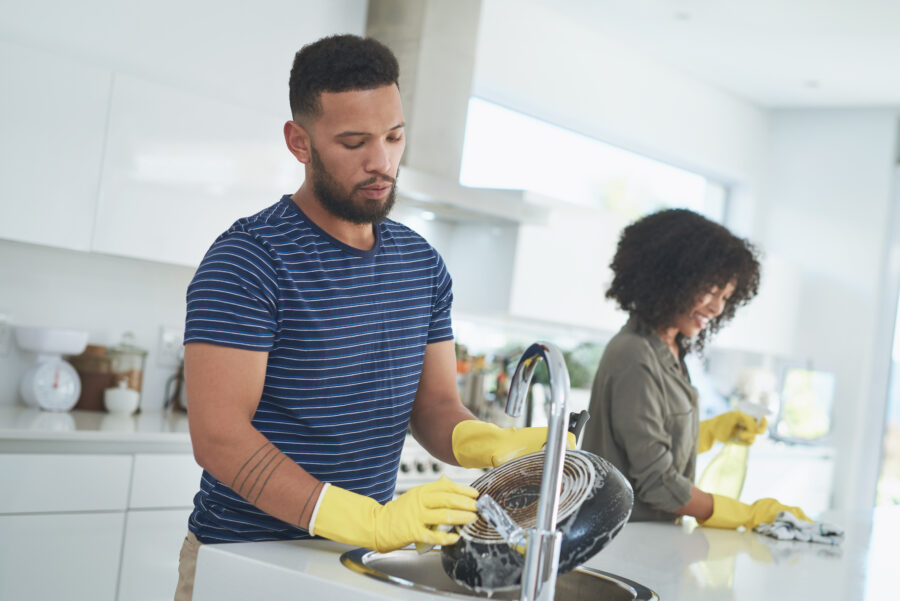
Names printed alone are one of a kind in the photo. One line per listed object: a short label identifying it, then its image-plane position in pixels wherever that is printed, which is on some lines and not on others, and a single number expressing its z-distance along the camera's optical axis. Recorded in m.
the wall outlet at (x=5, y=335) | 2.89
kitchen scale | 2.82
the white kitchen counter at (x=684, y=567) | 1.07
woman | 1.90
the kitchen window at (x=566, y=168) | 4.51
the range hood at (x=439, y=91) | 3.51
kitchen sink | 1.23
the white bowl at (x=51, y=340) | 2.81
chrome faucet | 0.94
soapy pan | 1.04
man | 1.19
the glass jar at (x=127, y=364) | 3.05
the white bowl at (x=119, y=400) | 3.01
